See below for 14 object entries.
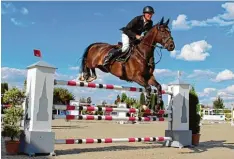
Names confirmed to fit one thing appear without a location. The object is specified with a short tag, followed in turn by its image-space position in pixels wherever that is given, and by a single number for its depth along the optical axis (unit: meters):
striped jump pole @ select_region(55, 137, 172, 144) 5.84
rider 6.91
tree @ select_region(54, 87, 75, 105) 29.67
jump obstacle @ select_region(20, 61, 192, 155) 5.57
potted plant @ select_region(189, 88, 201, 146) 8.23
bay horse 6.50
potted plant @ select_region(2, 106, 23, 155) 5.52
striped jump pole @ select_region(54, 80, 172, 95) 5.99
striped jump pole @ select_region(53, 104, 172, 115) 5.85
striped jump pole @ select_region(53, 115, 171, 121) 5.85
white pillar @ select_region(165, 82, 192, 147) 7.71
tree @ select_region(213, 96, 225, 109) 48.41
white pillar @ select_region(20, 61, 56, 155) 5.56
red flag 5.89
